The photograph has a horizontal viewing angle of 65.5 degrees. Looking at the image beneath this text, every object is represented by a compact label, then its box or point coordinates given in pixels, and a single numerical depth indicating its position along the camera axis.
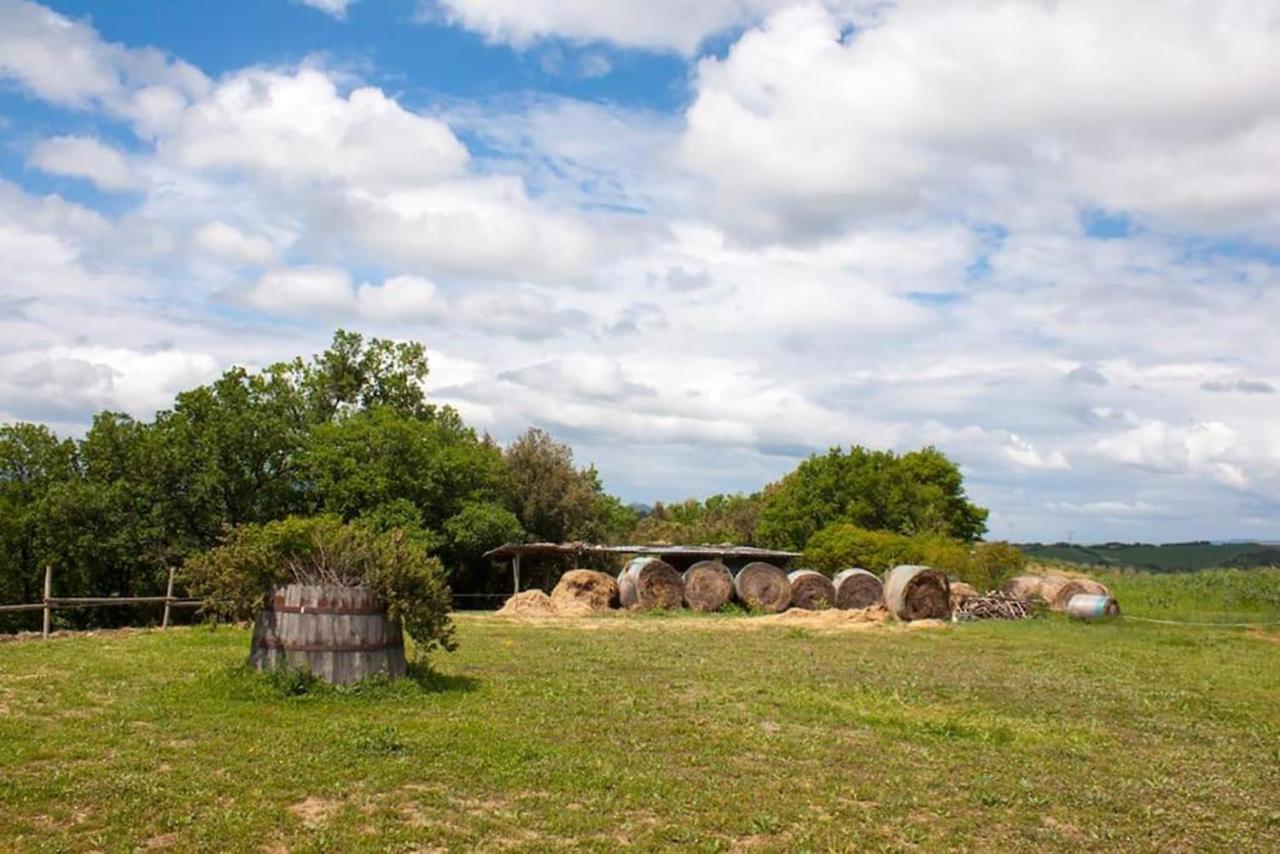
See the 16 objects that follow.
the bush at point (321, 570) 12.98
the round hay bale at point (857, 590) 38.47
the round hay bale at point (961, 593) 35.62
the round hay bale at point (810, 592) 38.81
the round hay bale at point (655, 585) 37.91
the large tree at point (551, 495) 52.22
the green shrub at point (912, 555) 41.78
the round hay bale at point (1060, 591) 37.47
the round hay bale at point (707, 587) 38.69
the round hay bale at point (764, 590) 38.75
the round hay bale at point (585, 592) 37.78
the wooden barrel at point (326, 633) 12.62
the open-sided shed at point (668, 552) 41.94
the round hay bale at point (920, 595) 33.16
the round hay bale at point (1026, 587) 38.36
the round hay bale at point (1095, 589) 37.28
